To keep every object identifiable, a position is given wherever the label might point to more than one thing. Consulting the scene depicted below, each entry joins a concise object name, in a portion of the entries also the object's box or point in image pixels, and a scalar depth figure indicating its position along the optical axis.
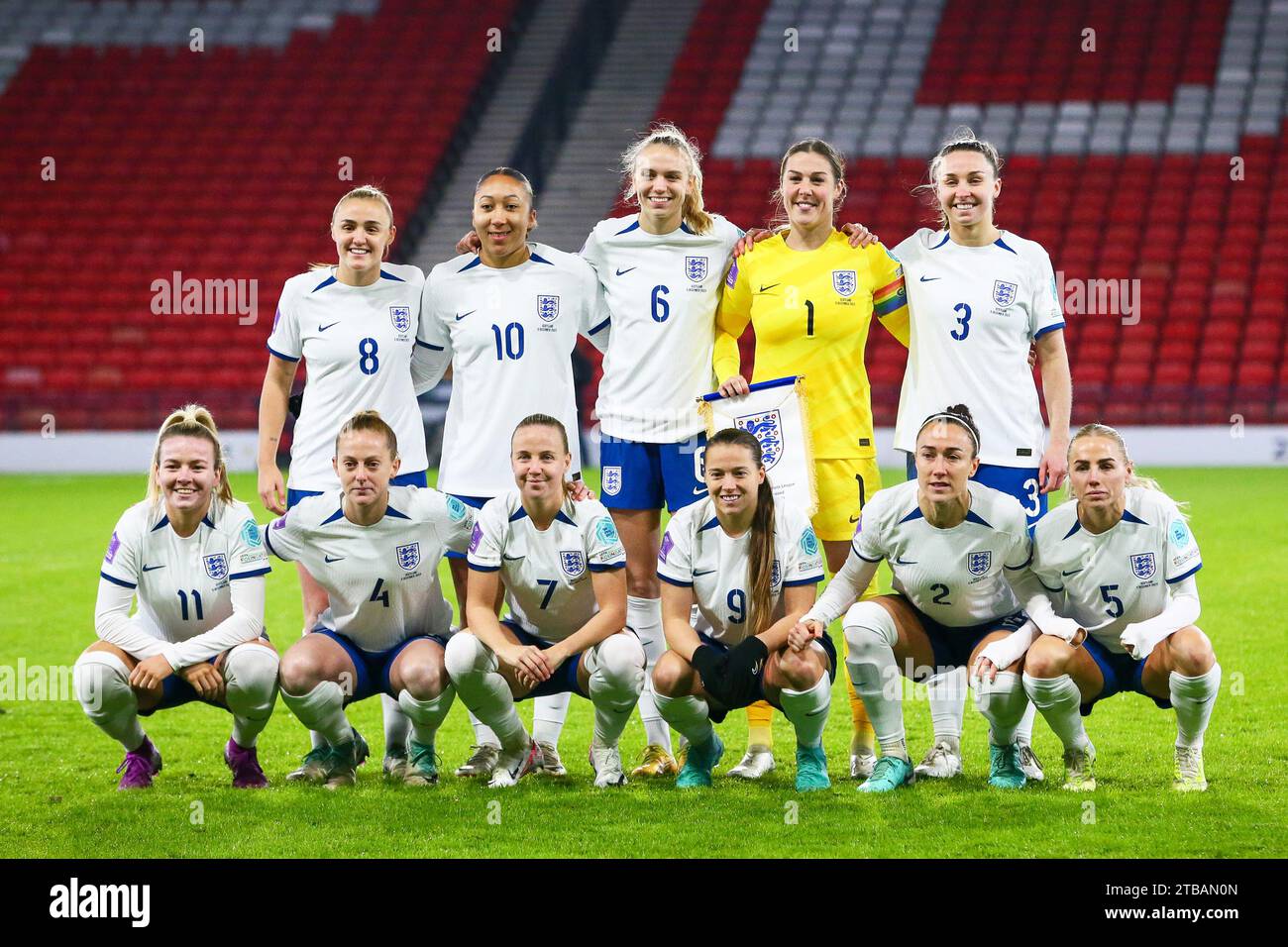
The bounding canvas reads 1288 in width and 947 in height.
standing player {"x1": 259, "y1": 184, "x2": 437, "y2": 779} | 9.53
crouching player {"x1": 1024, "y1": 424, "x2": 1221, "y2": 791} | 8.29
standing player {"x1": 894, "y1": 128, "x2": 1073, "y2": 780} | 9.07
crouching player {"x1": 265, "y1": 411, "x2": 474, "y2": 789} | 8.75
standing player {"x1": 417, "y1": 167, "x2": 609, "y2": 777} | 9.49
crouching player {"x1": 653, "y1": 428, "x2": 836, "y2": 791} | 8.41
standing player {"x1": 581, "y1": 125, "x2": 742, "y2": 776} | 9.51
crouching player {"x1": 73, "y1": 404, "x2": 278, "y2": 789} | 8.58
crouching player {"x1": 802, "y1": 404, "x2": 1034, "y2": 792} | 8.39
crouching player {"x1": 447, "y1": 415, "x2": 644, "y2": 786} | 8.62
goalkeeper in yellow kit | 9.23
